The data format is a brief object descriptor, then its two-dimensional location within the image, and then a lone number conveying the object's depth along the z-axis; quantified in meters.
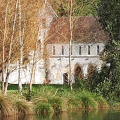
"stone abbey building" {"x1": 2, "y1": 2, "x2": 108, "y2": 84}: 53.19
